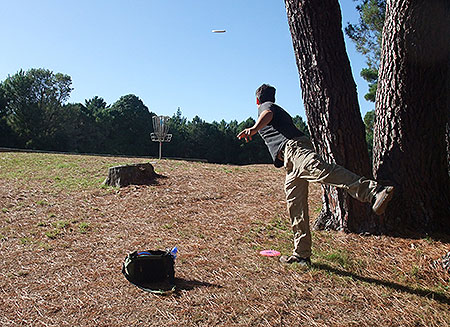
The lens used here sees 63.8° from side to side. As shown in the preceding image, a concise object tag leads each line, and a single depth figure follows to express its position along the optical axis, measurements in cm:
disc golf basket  1323
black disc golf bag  263
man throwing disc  269
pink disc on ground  320
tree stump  619
